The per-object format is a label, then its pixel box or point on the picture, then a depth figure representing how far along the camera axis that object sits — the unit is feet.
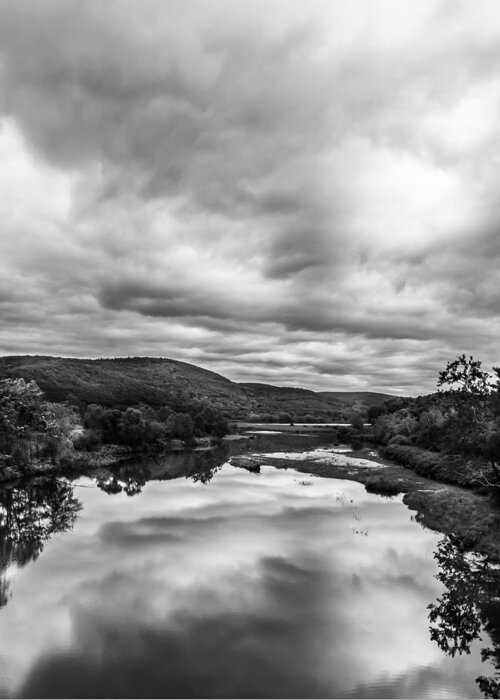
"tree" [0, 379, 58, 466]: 190.80
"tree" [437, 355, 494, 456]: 100.89
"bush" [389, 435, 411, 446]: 310.84
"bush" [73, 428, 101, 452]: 269.64
